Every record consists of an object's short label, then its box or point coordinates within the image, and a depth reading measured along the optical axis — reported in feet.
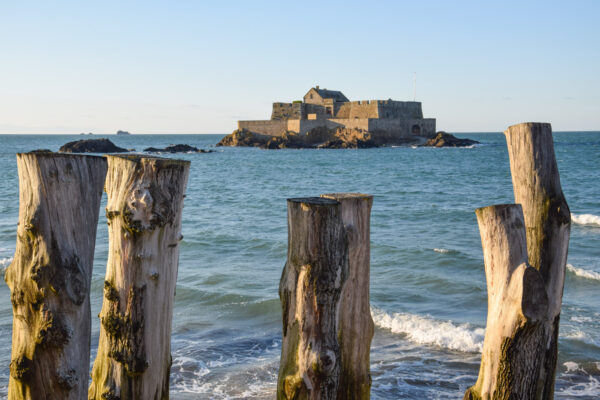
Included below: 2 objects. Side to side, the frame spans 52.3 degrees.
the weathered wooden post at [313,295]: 10.87
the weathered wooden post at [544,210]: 12.80
